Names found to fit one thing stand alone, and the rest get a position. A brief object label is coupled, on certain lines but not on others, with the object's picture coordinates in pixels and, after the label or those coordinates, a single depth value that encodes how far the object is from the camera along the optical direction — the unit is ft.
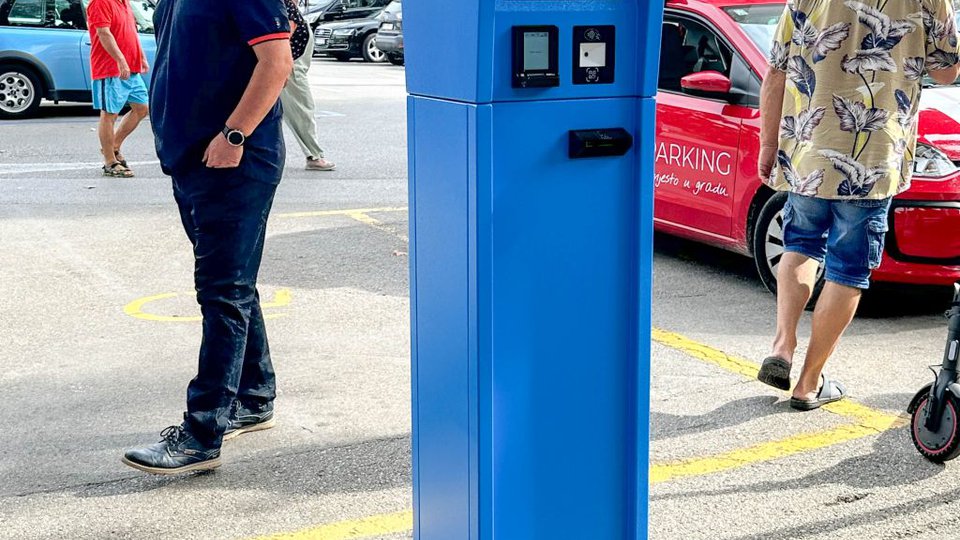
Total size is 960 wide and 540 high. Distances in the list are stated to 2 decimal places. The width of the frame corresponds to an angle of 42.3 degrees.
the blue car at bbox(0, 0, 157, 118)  48.24
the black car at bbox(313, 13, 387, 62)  86.58
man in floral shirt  14.44
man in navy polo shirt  12.73
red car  19.25
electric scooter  13.64
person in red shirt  34.27
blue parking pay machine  8.73
